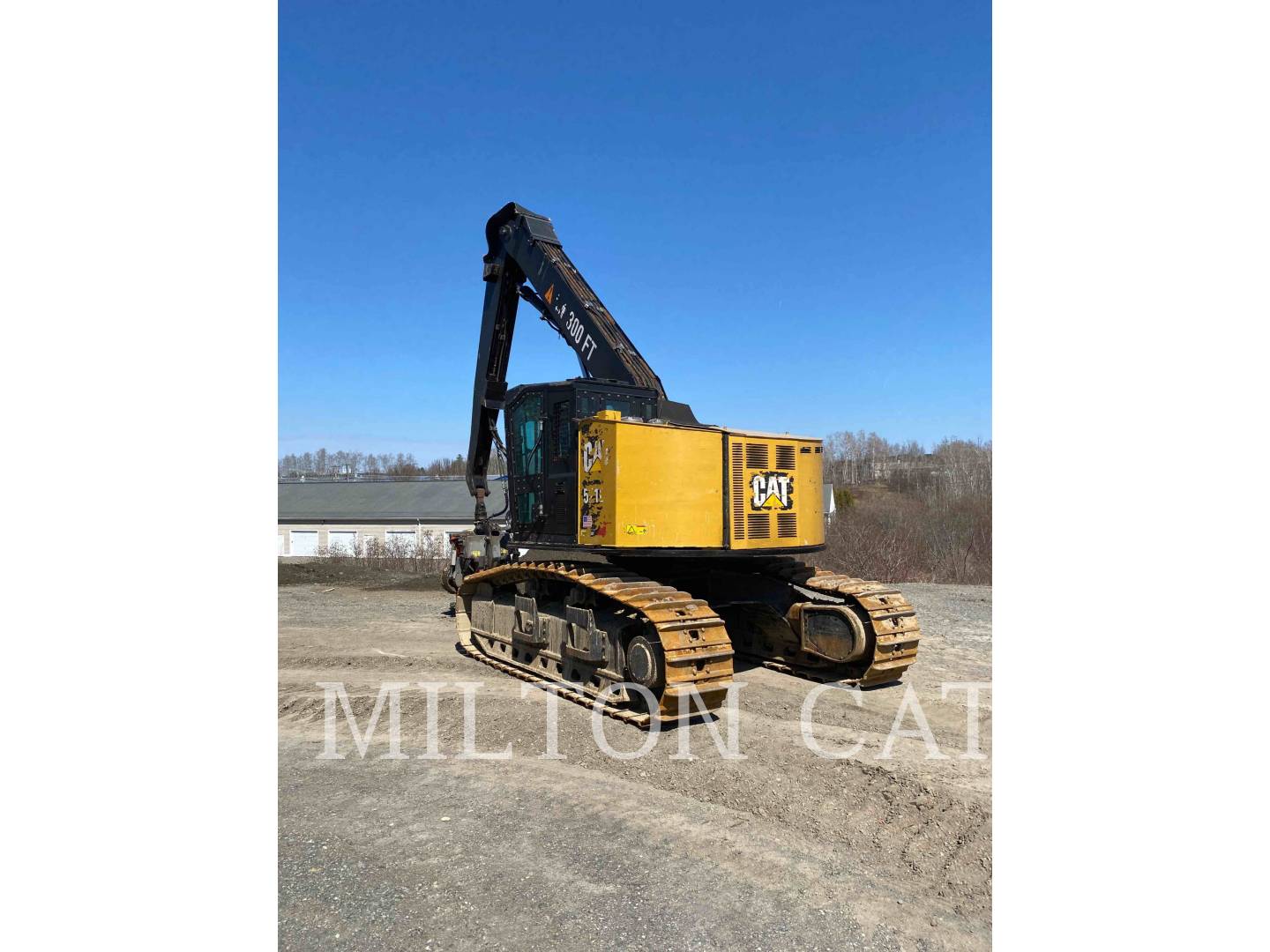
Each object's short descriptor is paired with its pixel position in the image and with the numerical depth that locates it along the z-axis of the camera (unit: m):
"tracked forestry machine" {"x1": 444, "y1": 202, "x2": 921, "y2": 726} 7.41
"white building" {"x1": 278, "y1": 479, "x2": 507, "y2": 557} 32.50
